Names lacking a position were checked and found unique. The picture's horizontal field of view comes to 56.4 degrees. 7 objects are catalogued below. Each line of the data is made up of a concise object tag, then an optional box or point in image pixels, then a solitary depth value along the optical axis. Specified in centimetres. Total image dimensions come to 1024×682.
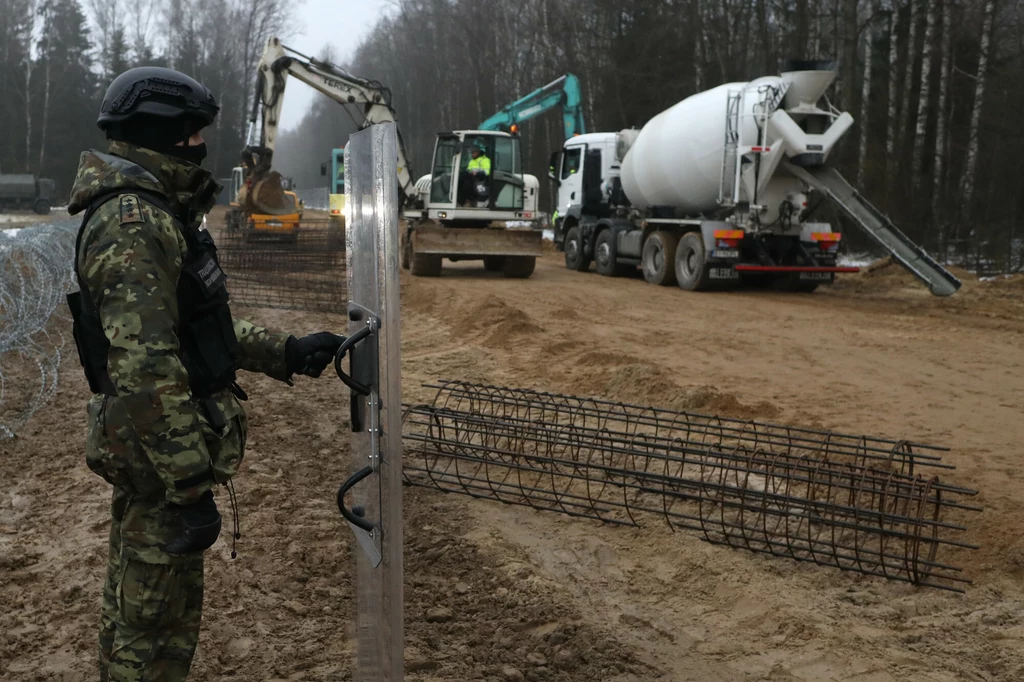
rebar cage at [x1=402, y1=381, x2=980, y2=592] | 441
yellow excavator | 1886
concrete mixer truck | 1416
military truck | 4234
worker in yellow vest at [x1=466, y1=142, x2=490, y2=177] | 1773
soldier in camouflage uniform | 240
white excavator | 1719
